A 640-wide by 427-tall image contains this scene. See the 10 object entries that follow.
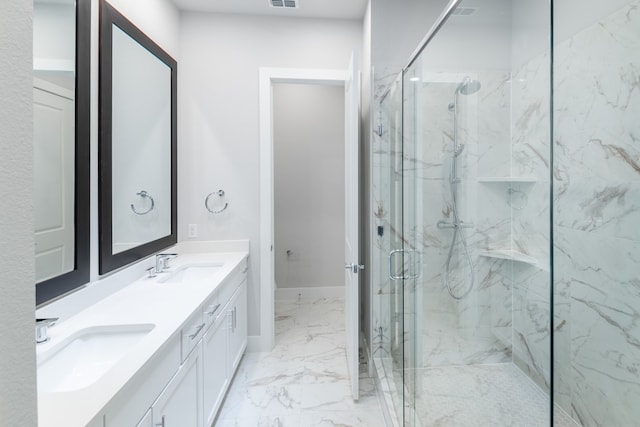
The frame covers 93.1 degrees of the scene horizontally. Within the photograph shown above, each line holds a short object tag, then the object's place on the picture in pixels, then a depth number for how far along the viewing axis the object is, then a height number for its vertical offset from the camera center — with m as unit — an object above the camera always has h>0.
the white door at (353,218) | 1.93 -0.07
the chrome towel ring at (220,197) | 2.57 +0.05
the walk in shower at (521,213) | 1.32 -0.02
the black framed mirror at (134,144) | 1.60 +0.40
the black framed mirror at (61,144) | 1.20 +0.27
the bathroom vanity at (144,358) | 0.81 -0.53
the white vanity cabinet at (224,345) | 1.60 -0.87
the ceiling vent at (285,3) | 2.40 +1.64
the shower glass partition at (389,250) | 1.93 -0.30
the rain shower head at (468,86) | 1.41 +0.57
